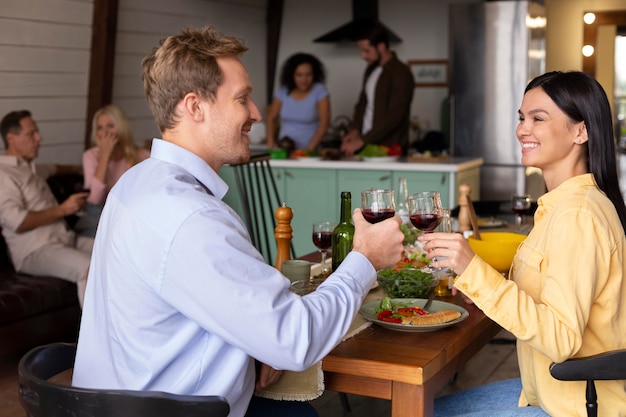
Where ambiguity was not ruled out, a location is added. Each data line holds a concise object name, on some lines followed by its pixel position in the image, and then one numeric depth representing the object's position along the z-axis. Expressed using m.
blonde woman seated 5.15
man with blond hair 1.52
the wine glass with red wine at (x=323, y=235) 2.59
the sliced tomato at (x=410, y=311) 2.11
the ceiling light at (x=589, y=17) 10.12
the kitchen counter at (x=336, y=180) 5.84
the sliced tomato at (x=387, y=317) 2.05
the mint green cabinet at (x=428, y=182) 5.81
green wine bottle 2.41
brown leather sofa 4.14
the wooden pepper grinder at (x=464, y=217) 3.44
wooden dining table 1.81
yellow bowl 2.54
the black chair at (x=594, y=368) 1.77
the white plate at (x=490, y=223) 3.68
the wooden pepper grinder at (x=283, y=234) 2.49
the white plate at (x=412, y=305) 2.01
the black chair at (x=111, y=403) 1.44
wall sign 9.16
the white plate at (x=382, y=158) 6.02
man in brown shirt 6.45
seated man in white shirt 4.61
